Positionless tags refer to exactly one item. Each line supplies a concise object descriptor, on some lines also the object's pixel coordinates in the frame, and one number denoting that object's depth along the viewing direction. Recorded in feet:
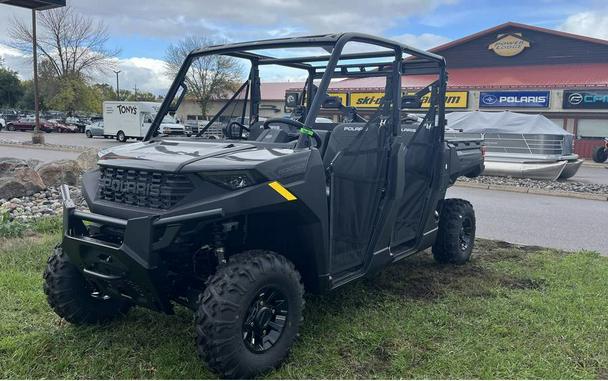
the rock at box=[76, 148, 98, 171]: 38.28
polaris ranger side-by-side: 10.03
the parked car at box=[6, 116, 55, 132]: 149.07
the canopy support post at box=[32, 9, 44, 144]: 87.01
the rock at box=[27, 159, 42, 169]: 40.84
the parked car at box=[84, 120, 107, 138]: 122.21
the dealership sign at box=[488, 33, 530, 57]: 100.63
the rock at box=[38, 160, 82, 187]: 34.52
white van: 109.09
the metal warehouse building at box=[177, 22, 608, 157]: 90.68
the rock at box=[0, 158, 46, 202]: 30.83
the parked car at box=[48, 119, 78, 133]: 148.77
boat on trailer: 53.21
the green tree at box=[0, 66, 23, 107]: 211.61
